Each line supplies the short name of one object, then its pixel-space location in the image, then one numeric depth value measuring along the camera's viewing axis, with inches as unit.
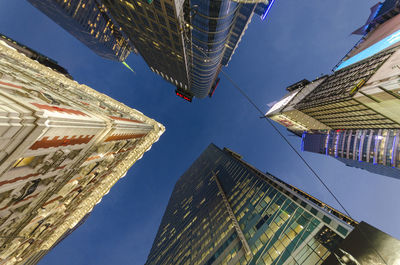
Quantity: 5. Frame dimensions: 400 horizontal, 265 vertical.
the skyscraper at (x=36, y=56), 2599.4
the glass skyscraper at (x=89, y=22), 3993.6
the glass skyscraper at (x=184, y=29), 1489.9
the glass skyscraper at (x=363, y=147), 2460.6
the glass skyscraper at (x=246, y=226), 839.1
